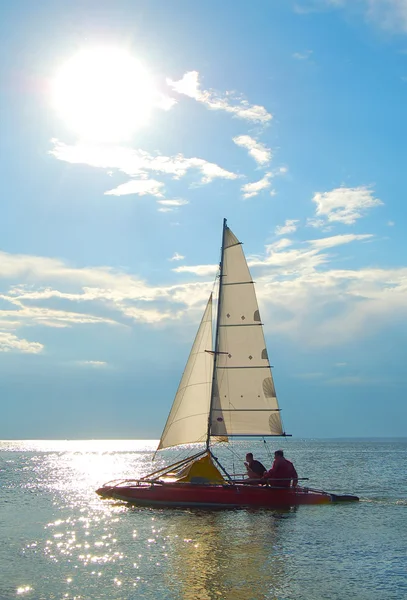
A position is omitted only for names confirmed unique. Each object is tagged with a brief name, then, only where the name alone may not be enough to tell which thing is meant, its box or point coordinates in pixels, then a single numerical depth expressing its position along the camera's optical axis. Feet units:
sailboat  106.22
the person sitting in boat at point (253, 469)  109.50
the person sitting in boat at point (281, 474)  106.11
